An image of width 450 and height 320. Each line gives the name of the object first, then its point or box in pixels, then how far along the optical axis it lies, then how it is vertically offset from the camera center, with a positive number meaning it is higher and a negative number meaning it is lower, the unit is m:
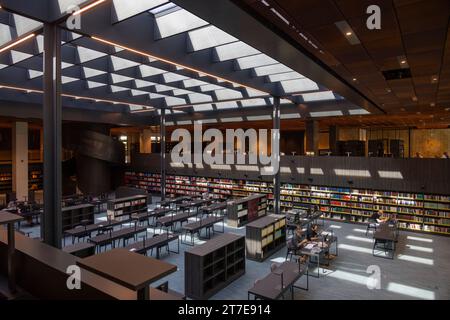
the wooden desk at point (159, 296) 2.96 -1.45
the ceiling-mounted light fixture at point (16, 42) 5.95 +2.56
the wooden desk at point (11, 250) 3.52 -1.13
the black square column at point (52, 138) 5.07 +0.36
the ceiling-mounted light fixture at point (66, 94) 11.15 +2.79
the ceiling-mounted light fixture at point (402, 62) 5.18 +1.74
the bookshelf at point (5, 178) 20.30 -1.37
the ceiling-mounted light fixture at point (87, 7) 4.73 +2.52
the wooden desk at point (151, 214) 12.38 -2.49
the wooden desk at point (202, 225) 10.63 -2.57
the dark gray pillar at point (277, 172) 13.05 -0.69
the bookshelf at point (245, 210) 13.42 -2.60
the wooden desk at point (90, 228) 10.25 -2.57
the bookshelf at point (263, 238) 9.37 -2.73
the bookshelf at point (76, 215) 12.61 -2.54
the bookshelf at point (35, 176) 22.37 -1.38
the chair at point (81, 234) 10.49 -2.71
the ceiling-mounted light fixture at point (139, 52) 6.10 +2.49
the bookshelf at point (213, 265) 6.96 -2.81
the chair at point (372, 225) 12.81 -3.13
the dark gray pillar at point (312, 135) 16.03 +1.17
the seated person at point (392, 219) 11.70 -2.65
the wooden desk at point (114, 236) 9.18 -2.59
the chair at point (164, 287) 5.66 -2.53
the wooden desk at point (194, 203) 14.54 -2.39
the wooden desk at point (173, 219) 11.53 -2.53
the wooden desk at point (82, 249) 7.96 -2.53
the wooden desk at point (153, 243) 8.43 -2.64
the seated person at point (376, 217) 12.25 -2.62
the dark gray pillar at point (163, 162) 18.45 -0.30
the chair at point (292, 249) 8.84 -2.81
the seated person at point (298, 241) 8.84 -2.70
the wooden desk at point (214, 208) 13.65 -2.44
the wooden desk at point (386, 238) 9.64 -2.72
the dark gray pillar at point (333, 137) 18.30 +1.26
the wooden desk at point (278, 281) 5.82 -2.73
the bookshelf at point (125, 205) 14.20 -2.46
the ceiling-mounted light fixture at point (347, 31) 3.83 +1.74
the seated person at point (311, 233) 9.87 -2.67
